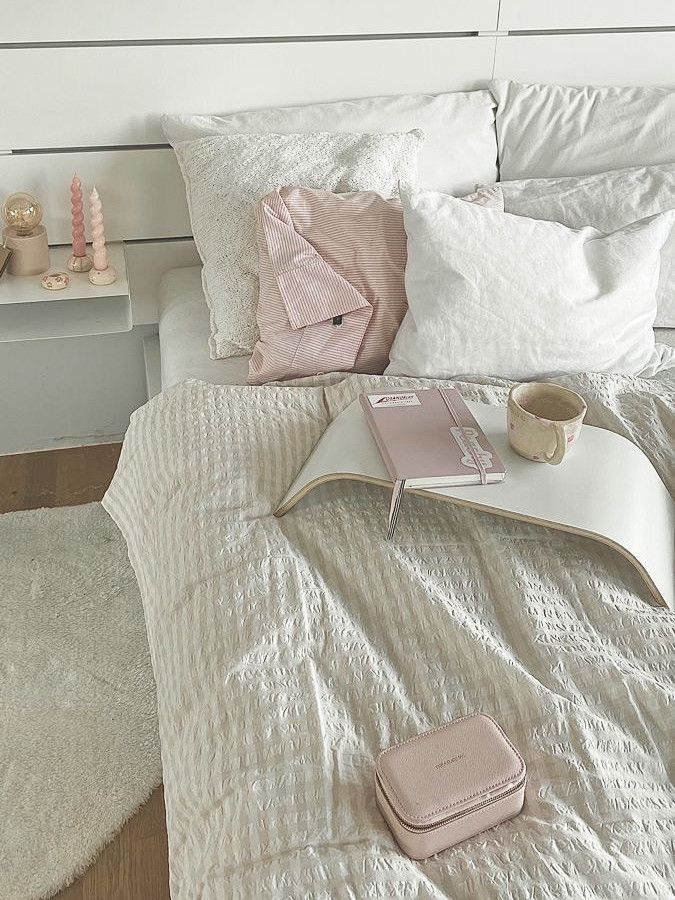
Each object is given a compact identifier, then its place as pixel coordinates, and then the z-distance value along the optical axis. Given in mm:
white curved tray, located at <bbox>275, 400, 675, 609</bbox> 1210
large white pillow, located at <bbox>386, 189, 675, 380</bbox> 1594
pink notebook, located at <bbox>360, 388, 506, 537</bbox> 1245
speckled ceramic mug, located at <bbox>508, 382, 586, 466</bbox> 1257
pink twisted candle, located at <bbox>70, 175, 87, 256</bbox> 1853
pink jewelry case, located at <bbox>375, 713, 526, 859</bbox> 897
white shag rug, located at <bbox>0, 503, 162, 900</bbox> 1466
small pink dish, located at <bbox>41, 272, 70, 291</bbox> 1855
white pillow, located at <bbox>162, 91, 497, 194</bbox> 1888
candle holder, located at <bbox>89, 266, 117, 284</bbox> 1884
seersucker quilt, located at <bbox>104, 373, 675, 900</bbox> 905
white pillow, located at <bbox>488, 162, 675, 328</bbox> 1868
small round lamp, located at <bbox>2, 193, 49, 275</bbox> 1849
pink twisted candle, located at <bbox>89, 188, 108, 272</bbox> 1859
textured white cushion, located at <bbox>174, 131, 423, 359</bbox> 1748
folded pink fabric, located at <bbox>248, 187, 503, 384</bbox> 1655
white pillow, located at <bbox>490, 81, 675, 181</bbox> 2025
